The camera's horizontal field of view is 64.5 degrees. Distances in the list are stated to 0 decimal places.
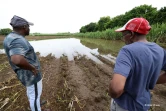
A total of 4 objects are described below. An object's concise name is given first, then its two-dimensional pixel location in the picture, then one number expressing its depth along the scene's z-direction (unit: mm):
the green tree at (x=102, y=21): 54900
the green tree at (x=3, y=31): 42600
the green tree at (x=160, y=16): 19591
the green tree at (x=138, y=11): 35438
